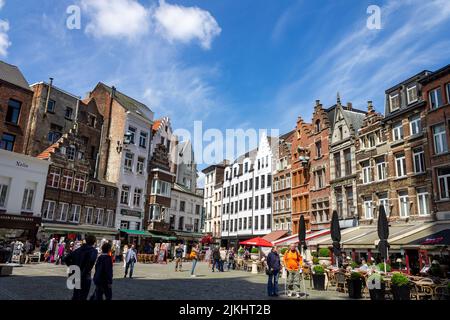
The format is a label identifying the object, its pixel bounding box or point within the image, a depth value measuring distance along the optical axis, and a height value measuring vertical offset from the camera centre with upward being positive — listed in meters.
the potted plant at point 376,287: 10.89 -0.87
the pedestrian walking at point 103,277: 7.22 -0.59
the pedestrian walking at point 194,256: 19.06 -0.31
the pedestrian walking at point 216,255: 23.36 -0.26
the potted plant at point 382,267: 14.60 -0.40
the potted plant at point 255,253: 25.81 -0.05
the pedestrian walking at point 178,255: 21.70 -0.29
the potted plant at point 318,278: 14.32 -0.89
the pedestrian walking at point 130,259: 16.25 -0.48
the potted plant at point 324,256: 20.25 -0.03
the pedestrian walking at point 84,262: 7.06 -0.30
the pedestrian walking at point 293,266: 12.21 -0.39
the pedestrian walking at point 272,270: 12.08 -0.54
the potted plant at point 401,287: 10.62 -0.84
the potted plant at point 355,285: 12.20 -0.95
